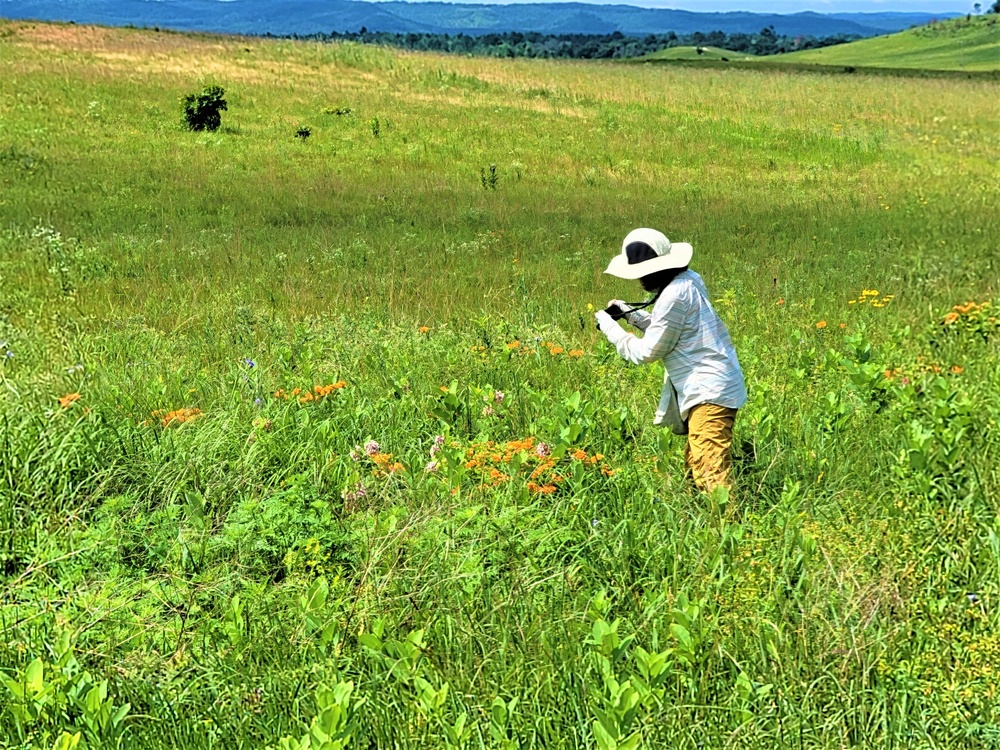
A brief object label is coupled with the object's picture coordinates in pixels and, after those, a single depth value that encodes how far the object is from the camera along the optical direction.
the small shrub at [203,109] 20.88
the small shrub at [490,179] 16.16
